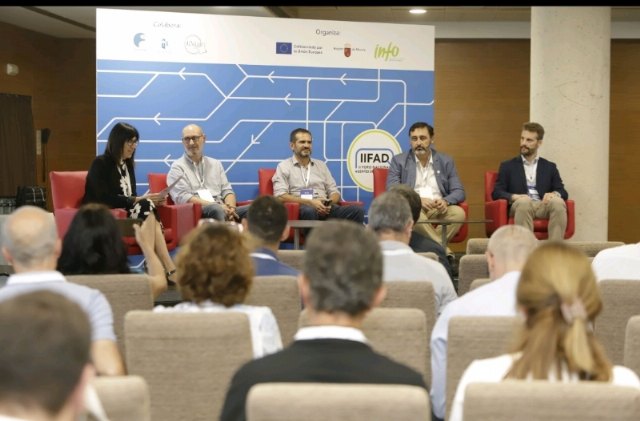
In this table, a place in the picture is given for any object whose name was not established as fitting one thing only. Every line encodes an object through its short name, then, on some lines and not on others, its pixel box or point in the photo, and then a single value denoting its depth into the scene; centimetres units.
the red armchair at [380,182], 972
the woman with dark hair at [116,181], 817
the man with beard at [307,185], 932
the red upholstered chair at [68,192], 824
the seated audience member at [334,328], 216
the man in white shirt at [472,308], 334
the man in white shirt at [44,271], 305
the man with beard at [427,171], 940
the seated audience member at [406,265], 436
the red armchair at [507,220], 925
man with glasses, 902
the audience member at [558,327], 217
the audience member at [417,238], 583
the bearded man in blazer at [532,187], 911
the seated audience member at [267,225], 459
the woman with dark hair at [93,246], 412
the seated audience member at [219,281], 318
